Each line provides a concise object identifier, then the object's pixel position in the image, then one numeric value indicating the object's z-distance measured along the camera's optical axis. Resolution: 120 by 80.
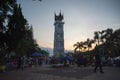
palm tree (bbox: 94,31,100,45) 32.43
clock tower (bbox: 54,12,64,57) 48.45
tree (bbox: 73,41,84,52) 51.86
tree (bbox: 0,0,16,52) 11.98
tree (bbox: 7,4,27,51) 14.03
